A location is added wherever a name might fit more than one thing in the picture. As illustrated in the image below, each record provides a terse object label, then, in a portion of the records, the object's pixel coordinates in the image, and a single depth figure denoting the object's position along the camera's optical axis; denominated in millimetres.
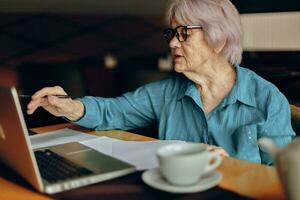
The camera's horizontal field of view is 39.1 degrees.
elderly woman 978
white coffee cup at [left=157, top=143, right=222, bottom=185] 531
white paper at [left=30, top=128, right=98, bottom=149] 893
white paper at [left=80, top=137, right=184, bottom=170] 716
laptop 565
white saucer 559
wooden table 585
